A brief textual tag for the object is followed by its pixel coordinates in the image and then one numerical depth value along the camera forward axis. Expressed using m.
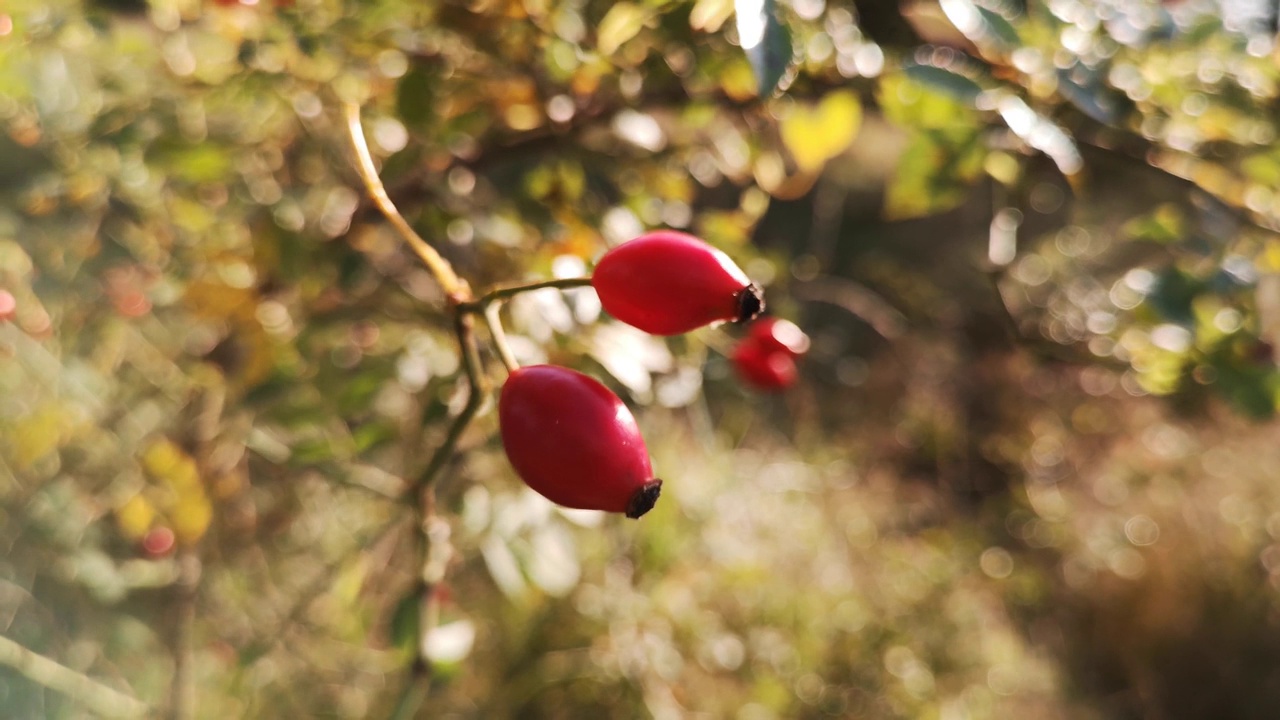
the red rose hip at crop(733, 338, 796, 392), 0.35
